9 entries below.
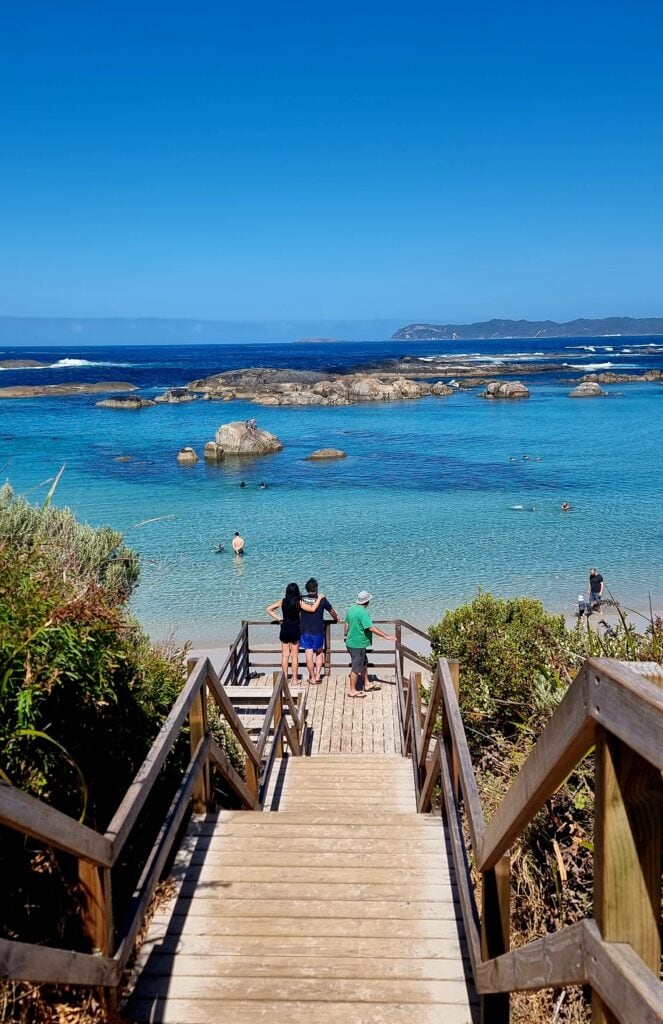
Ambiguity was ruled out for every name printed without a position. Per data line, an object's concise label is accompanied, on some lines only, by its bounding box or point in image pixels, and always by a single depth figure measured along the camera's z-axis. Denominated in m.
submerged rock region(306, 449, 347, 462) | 39.94
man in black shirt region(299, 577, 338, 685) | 12.33
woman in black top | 11.95
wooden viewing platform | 1.55
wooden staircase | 3.22
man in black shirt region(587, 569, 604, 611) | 16.23
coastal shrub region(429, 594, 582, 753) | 6.28
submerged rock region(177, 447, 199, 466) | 39.88
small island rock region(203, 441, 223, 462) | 40.50
